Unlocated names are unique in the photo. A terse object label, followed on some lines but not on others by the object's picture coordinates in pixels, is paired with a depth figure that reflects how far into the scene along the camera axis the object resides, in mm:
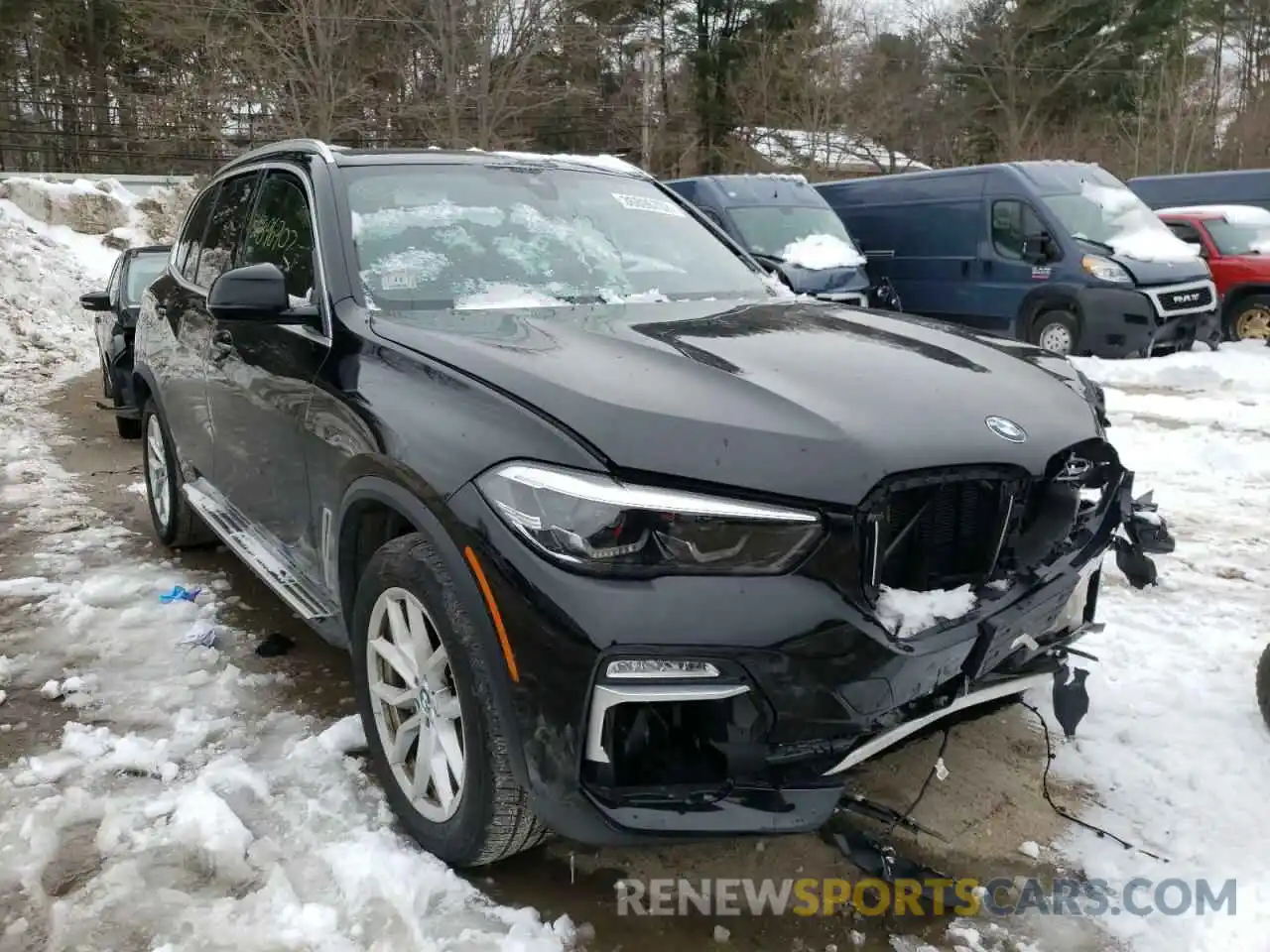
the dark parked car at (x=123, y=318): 8156
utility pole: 29375
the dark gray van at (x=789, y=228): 11695
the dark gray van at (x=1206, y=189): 16141
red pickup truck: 12352
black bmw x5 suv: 2014
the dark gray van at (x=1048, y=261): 10992
